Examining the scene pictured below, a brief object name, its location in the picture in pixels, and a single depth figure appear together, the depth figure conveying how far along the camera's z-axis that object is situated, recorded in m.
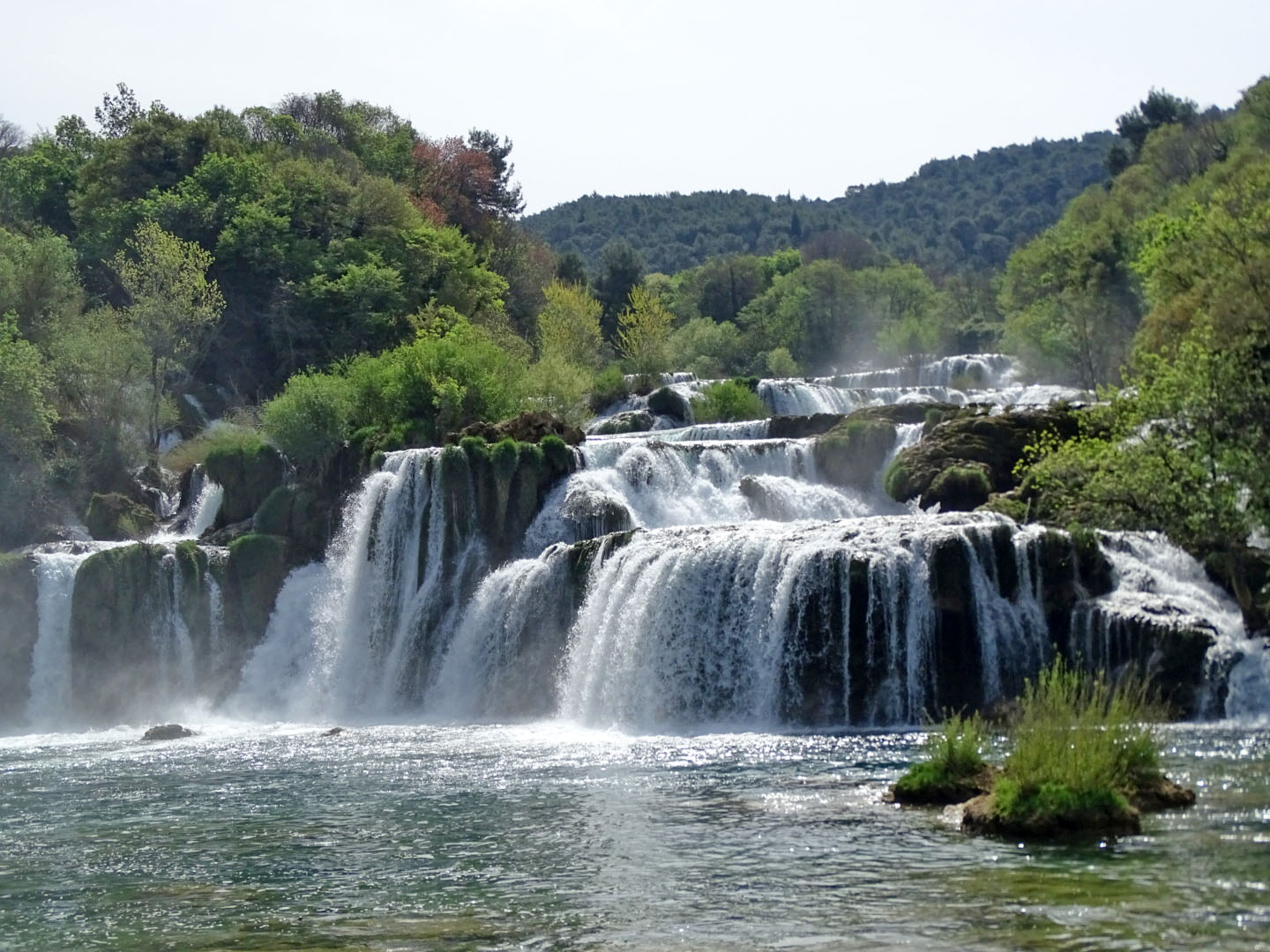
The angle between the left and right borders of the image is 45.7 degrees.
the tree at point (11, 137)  89.32
